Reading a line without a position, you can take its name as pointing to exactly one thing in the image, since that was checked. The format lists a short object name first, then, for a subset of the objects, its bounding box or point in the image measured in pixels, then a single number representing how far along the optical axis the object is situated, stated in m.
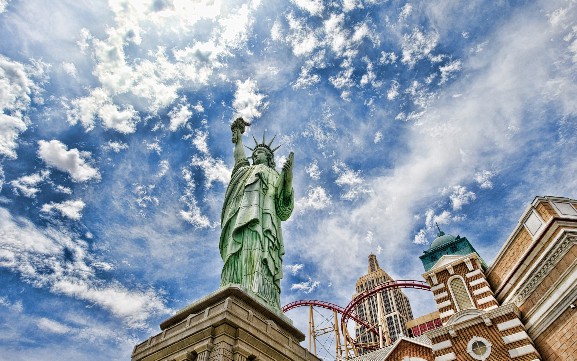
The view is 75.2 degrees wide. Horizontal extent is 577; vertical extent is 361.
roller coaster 30.81
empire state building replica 98.94
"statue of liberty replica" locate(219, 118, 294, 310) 15.83
